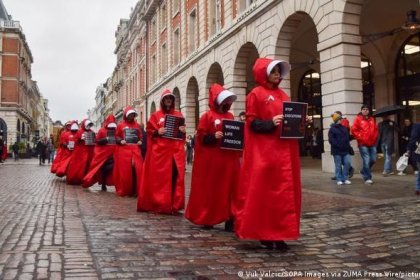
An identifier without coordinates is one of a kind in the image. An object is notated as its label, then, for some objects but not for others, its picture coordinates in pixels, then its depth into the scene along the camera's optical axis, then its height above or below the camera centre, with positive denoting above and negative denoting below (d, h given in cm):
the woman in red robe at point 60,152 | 1524 +10
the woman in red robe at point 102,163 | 1134 -21
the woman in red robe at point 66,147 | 1474 +25
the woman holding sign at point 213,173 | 563 -24
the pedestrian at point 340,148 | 1080 +11
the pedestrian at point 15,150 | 3973 +47
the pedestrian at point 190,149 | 2453 +26
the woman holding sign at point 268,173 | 446 -20
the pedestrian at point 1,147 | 3042 +54
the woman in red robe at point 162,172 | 706 -28
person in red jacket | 1098 +42
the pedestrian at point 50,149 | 3284 +44
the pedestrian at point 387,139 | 1247 +37
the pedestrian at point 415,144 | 846 +15
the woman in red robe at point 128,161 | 972 -14
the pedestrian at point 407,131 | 1371 +65
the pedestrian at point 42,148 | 3068 +48
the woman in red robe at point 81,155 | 1324 -1
